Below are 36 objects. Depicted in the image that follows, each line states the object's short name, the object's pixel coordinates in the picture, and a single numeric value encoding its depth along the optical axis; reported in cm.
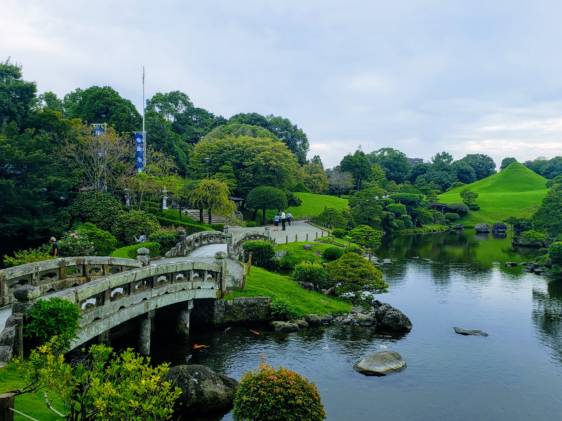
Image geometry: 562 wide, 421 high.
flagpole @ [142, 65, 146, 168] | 5719
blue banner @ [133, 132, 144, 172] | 5653
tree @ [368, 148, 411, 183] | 14661
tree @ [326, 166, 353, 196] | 11388
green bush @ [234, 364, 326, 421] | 1498
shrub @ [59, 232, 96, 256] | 3362
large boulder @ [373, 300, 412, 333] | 2986
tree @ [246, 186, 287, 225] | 7225
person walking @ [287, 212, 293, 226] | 7366
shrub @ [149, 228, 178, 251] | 4262
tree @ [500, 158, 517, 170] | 19105
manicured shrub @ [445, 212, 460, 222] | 11031
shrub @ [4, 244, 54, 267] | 2756
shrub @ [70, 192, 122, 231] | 4459
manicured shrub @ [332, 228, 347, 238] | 6856
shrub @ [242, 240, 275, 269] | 4269
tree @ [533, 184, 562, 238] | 6950
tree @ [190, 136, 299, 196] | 7650
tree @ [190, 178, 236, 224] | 5984
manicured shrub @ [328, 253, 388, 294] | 3469
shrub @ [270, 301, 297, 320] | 2972
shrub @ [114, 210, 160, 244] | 4391
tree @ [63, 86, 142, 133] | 6119
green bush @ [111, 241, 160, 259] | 3591
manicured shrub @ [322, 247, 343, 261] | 4769
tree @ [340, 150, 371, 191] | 11534
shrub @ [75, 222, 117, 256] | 3676
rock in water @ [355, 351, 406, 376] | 2292
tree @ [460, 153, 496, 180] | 17012
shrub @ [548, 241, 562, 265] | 5016
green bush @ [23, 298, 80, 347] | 1412
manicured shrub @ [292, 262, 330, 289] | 3584
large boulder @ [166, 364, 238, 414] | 1812
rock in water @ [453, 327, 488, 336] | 2981
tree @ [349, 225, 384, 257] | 5884
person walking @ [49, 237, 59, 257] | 3247
